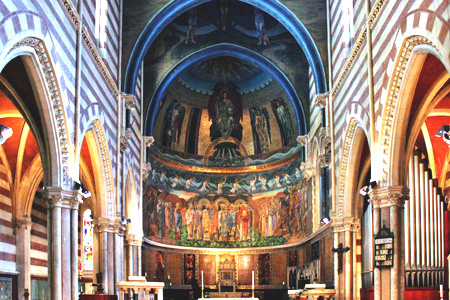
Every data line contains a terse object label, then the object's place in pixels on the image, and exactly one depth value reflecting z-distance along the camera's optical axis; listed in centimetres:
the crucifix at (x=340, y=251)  2217
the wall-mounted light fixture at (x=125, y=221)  2491
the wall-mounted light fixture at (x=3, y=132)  1309
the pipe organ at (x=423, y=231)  1859
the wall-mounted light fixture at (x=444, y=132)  1279
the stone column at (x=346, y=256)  2259
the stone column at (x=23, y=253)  2386
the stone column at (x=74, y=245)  1700
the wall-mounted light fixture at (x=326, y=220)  2433
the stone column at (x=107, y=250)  2280
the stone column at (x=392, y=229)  1616
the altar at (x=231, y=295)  3653
